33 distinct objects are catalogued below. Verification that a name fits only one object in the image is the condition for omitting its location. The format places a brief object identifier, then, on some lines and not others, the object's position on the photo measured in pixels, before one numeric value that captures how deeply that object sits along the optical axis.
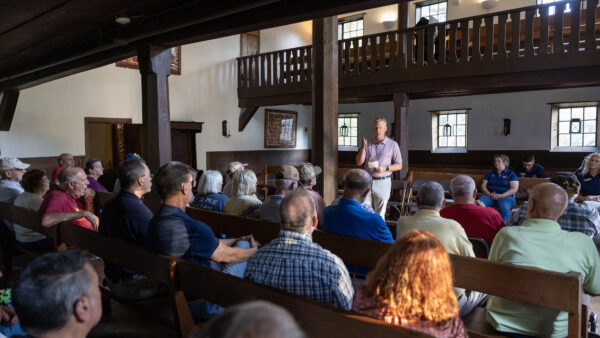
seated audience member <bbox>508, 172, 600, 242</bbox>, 3.24
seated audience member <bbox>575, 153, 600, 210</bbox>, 5.71
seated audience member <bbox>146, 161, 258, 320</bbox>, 2.29
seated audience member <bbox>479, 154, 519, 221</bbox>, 6.45
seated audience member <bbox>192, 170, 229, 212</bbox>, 3.99
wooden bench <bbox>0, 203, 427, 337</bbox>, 1.47
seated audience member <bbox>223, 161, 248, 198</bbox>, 5.48
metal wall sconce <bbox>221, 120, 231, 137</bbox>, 11.96
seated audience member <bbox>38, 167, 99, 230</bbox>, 3.29
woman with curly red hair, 1.43
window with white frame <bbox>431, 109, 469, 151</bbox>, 12.04
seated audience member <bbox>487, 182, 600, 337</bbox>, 2.06
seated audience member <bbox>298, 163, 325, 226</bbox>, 4.16
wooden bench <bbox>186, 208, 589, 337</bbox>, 1.83
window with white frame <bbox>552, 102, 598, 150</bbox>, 10.18
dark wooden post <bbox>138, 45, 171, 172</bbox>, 4.52
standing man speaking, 5.06
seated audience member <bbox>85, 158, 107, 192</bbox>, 5.41
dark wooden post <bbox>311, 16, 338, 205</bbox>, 4.86
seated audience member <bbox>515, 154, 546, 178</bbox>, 7.09
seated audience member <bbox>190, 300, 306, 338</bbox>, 0.70
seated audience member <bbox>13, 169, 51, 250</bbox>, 3.91
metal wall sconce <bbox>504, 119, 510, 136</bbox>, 11.20
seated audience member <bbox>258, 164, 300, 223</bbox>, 3.45
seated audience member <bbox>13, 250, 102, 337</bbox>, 1.22
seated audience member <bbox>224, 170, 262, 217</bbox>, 3.74
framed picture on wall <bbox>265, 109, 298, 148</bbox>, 13.34
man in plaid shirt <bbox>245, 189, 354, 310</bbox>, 1.78
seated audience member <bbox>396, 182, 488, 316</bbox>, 2.42
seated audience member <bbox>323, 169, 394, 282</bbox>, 2.79
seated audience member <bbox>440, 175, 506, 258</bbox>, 3.03
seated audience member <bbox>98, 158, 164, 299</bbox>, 2.68
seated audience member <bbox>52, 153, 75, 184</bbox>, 6.13
